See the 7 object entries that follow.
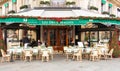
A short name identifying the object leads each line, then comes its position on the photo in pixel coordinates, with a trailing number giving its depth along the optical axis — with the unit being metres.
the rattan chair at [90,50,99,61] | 9.14
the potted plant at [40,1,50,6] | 12.83
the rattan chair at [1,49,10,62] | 8.98
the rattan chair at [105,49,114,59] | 9.67
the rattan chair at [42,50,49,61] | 8.99
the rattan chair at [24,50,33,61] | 9.02
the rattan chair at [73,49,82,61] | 9.24
